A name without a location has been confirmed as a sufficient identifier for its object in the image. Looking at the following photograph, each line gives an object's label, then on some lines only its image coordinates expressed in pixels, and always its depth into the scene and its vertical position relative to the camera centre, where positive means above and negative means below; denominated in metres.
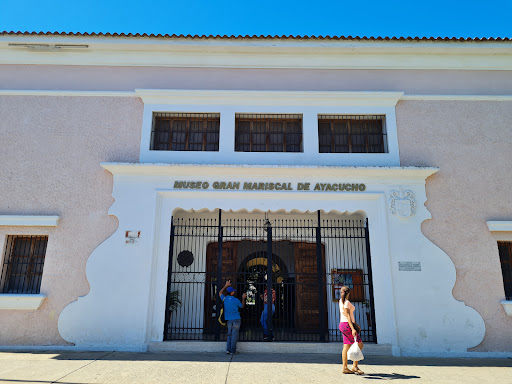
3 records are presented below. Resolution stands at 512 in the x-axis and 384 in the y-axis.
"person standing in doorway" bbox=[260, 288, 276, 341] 9.38 -0.82
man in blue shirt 8.05 -0.76
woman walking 6.60 -0.77
